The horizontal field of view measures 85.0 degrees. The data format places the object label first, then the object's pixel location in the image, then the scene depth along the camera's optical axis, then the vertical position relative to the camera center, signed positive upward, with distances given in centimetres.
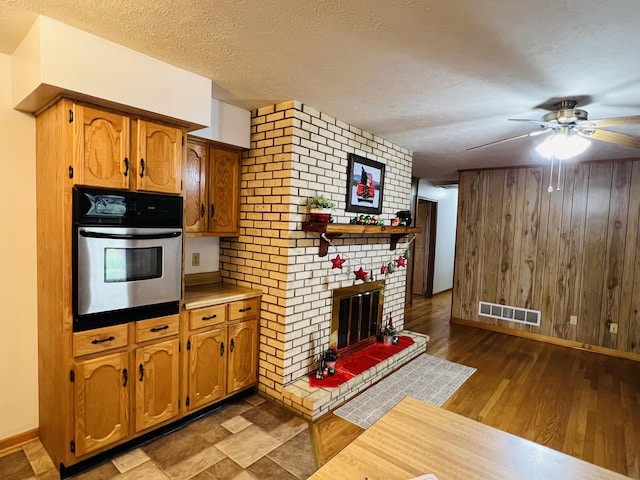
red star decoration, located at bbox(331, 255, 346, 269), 320 -40
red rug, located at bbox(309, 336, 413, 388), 303 -142
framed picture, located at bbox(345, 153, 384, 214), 348 +36
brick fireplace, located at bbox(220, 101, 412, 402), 289 -18
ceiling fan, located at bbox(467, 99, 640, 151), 225 +70
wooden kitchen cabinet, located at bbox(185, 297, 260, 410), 260 -110
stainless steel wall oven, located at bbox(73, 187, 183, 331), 198 -28
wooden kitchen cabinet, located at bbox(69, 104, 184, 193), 196 +35
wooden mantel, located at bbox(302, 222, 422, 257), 284 -10
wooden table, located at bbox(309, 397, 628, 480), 127 -91
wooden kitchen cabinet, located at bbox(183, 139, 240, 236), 282 +20
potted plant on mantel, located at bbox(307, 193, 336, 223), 288 +8
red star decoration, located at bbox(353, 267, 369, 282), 351 -56
